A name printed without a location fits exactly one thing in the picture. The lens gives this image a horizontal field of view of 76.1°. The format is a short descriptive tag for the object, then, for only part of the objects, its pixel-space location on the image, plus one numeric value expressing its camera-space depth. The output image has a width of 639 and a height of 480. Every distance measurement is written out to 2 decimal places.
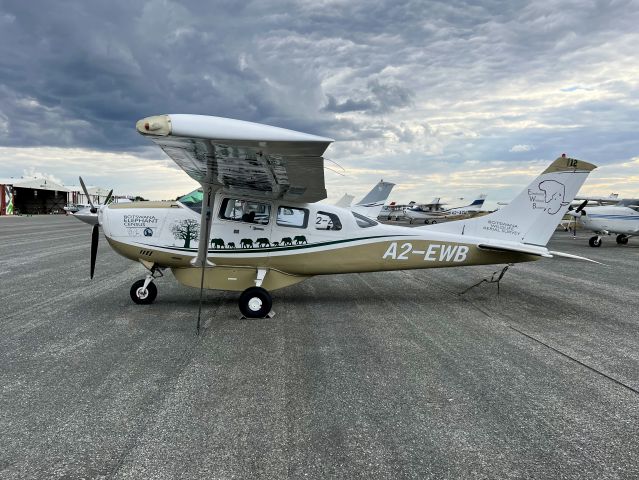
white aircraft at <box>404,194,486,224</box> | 54.80
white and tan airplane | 6.55
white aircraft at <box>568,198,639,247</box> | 21.58
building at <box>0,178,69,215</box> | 56.44
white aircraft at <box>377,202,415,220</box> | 70.98
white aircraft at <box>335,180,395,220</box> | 31.22
